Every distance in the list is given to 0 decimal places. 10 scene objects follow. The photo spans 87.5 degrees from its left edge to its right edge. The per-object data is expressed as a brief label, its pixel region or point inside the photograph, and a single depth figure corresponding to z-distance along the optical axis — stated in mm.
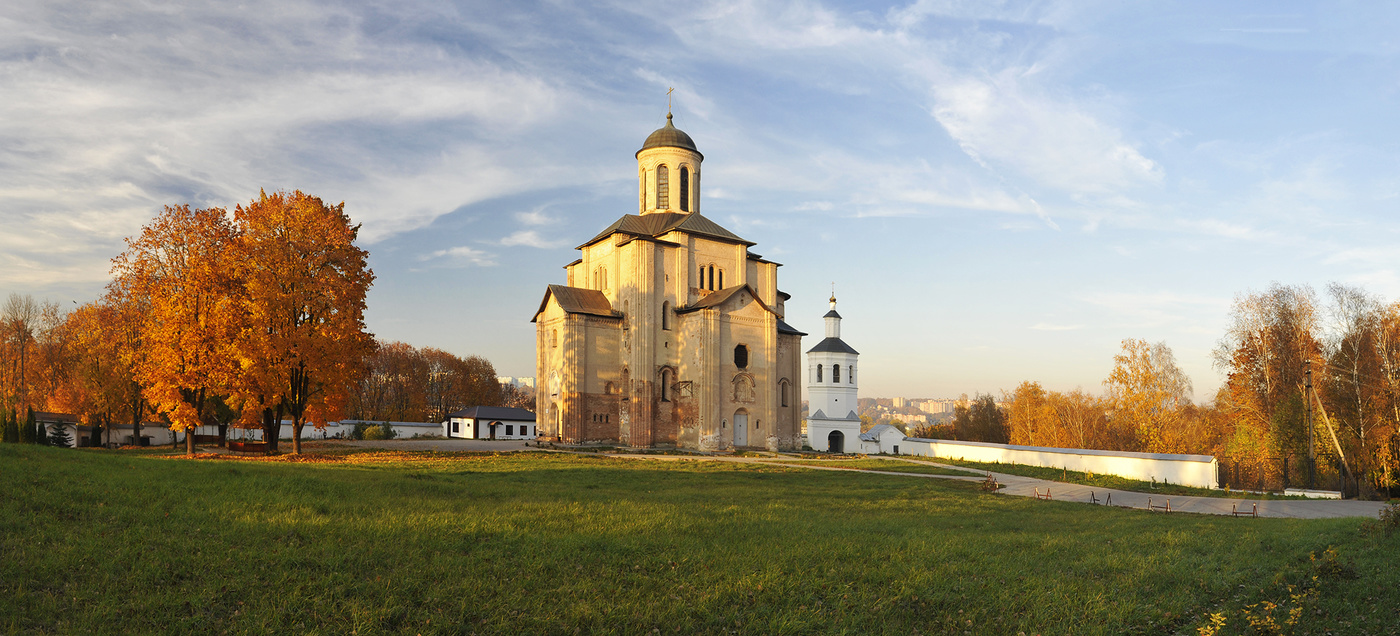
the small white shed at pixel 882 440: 51206
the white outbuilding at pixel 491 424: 53844
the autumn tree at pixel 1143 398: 45684
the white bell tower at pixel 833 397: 55875
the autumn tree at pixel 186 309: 24328
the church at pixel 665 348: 41375
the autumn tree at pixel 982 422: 71062
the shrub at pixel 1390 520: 11086
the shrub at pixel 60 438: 36469
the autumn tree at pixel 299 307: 24453
